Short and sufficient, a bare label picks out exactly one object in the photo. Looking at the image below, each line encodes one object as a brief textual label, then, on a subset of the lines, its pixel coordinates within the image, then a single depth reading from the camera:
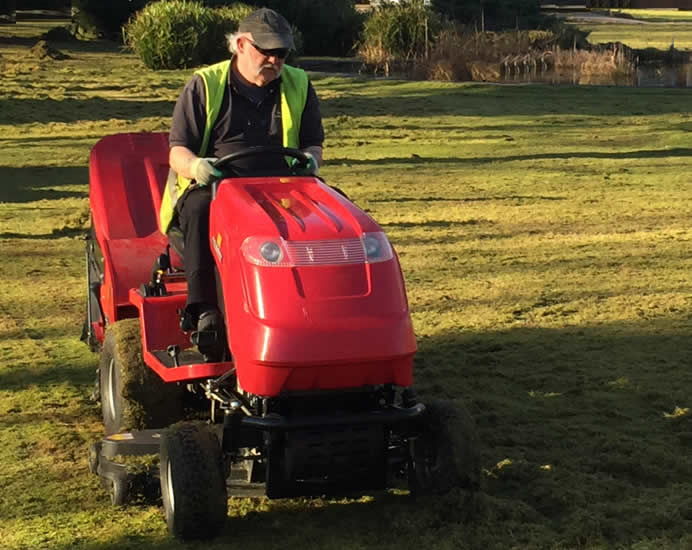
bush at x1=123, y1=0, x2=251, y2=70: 28.92
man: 5.27
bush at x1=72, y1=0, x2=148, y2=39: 37.91
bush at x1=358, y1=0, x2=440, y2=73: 29.84
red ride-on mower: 4.55
